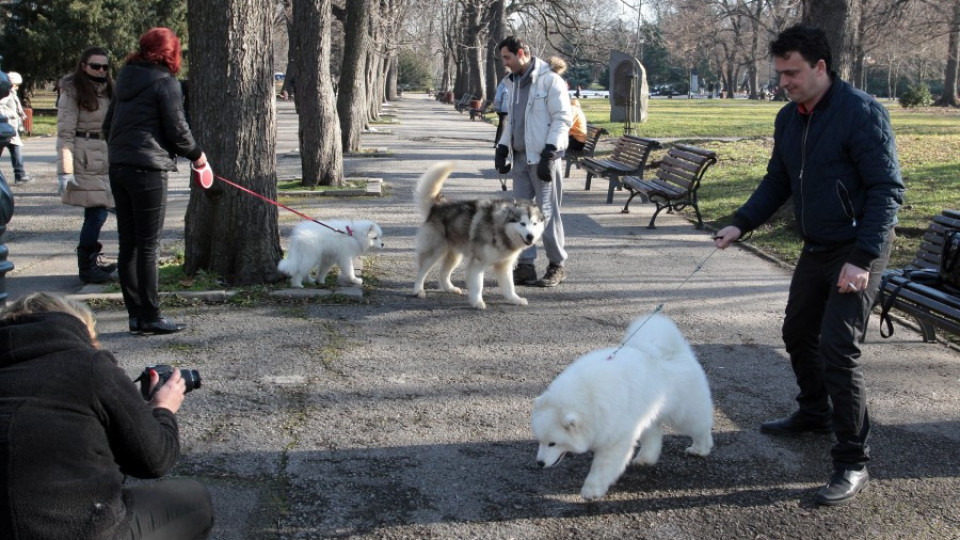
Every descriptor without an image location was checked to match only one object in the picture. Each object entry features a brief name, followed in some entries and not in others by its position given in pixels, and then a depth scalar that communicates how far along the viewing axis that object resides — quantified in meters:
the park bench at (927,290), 5.57
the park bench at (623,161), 14.01
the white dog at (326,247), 7.66
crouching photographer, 2.35
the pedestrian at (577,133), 13.77
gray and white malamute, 7.30
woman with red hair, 6.07
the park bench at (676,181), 11.85
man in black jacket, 3.92
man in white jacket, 8.09
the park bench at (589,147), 17.29
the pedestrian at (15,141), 14.58
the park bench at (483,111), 42.22
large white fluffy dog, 3.84
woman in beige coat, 7.95
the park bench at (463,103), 49.16
